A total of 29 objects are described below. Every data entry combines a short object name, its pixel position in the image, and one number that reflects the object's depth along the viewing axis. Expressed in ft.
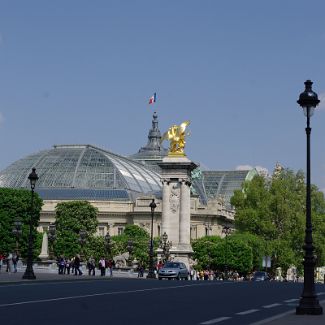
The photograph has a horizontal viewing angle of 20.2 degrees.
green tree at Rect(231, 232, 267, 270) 413.18
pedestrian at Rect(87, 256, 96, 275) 252.38
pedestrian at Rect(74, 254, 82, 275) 227.28
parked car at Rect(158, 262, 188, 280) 222.69
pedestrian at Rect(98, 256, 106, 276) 244.63
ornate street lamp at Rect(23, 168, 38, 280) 170.50
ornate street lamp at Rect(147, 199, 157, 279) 255.29
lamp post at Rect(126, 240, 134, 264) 347.56
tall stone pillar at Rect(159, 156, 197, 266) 384.68
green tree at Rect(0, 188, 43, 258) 391.24
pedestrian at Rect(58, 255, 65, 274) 234.58
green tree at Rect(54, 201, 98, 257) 458.91
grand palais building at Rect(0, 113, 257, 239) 595.06
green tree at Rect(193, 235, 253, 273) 421.59
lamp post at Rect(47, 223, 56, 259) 310.00
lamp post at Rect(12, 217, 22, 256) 276.00
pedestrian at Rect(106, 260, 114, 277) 258.37
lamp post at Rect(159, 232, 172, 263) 335.47
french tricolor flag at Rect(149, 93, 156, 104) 559.38
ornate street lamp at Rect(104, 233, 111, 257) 330.65
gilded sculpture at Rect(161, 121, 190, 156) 402.31
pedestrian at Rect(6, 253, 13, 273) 226.38
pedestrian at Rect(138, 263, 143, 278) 271.49
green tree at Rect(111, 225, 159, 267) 438.40
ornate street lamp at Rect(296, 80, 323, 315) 81.82
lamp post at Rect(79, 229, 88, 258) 314.92
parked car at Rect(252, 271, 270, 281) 288.10
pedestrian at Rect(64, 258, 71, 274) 245.04
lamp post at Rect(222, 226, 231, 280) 397.23
